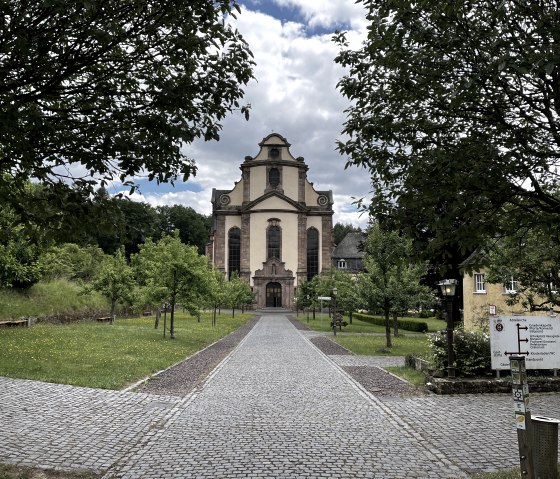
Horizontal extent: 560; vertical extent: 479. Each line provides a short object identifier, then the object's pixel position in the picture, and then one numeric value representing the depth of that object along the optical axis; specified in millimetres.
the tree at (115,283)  36312
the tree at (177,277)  26406
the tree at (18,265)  23484
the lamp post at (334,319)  31844
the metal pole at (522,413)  5387
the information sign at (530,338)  12271
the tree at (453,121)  5277
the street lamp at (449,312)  12266
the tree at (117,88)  4676
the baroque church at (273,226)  75812
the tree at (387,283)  24047
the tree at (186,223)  121500
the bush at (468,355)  12594
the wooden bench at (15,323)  25303
